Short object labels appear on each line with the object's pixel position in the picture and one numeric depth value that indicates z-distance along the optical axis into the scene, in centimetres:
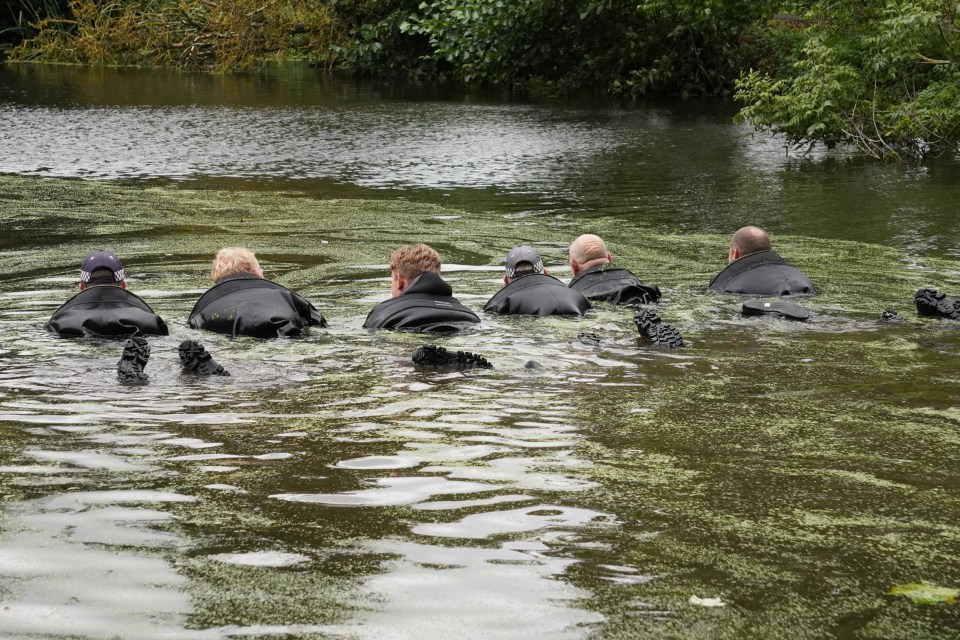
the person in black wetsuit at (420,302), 1881
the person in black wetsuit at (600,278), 2133
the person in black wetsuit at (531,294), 1977
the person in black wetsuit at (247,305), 1839
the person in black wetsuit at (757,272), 2169
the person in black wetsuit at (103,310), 1786
